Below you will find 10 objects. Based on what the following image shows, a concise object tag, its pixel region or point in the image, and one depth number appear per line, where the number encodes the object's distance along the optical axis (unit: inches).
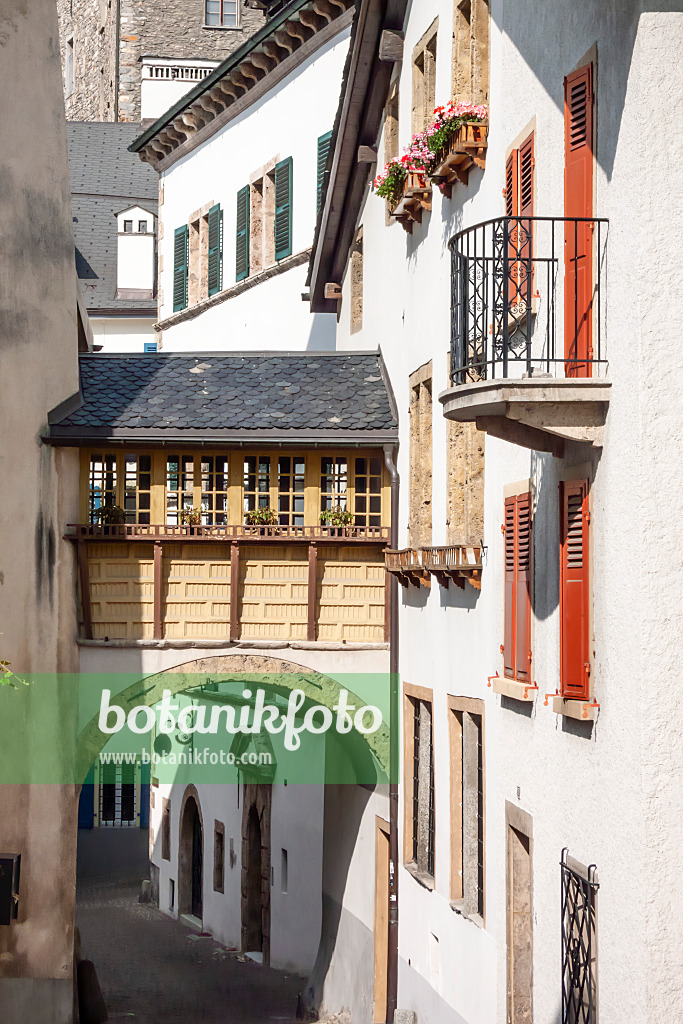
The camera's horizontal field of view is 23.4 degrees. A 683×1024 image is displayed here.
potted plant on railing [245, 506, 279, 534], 754.2
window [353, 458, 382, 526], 759.7
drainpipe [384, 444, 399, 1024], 702.5
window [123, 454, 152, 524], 758.5
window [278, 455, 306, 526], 762.2
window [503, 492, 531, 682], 469.7
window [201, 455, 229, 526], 756.6
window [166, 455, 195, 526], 757.3
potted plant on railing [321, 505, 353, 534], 754.2
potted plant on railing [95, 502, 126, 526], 753.6
